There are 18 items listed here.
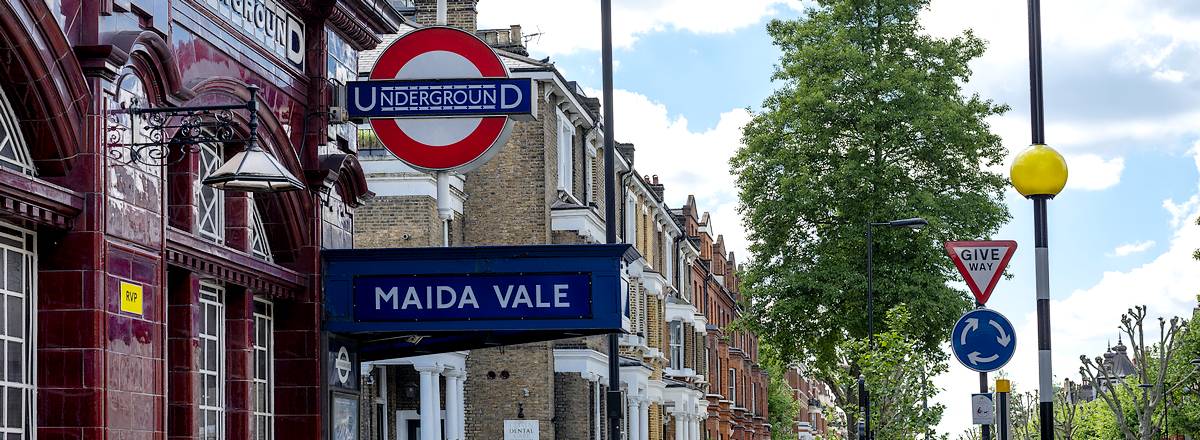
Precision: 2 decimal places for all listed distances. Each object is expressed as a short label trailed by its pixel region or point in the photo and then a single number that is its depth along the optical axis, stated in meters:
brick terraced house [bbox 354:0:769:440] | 32.16
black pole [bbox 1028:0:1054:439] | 12.03
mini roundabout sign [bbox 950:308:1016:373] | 14.09
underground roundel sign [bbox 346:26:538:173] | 12.56
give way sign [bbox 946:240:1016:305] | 14.84
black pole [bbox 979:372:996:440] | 20.69
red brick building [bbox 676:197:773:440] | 66.88
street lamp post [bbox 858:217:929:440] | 37.06
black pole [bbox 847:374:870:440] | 39.00
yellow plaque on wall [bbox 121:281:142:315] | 10.12
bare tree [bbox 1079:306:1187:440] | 48.56
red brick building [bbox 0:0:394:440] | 9.63
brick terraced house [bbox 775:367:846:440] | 114.69
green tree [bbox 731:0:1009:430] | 41.19
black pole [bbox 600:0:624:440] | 20.33
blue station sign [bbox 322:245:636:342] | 13.23
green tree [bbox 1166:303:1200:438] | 56.86
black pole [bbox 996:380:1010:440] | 14.31
